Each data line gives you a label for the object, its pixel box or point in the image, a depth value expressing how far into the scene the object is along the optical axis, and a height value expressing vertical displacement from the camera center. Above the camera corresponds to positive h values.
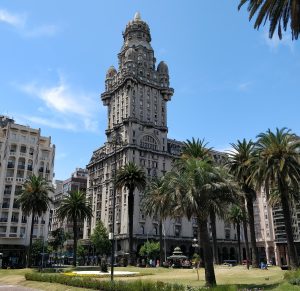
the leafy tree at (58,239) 102.38 +6.23
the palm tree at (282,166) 39.47 +9.92
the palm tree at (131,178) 71.50 +15.53
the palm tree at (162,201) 31.83 +6.76
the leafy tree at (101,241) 92.75 +4.92
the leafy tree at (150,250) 86.75 +2.37
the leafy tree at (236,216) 84.75 +9.80
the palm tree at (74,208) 74.81 +10.41
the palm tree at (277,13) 21.42 +14.61
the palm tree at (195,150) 50.56 +14.85
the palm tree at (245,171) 49.79 +11.65
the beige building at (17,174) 85.19 +20.99
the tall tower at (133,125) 107.30 +40.64
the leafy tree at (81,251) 106.32 +2.69
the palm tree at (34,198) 66.12 +11.12
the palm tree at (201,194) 29.83 +5.28
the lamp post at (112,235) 33.53 +2.30
